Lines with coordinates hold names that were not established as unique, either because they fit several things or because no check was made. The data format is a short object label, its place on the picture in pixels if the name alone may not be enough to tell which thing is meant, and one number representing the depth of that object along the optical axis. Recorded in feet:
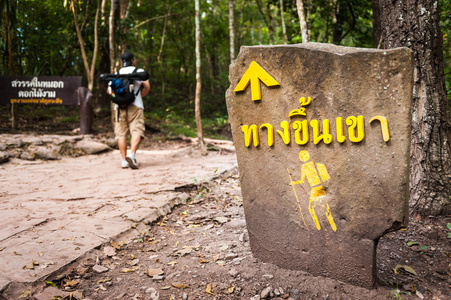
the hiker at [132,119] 17.37
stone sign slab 6.29
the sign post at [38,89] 25.08
